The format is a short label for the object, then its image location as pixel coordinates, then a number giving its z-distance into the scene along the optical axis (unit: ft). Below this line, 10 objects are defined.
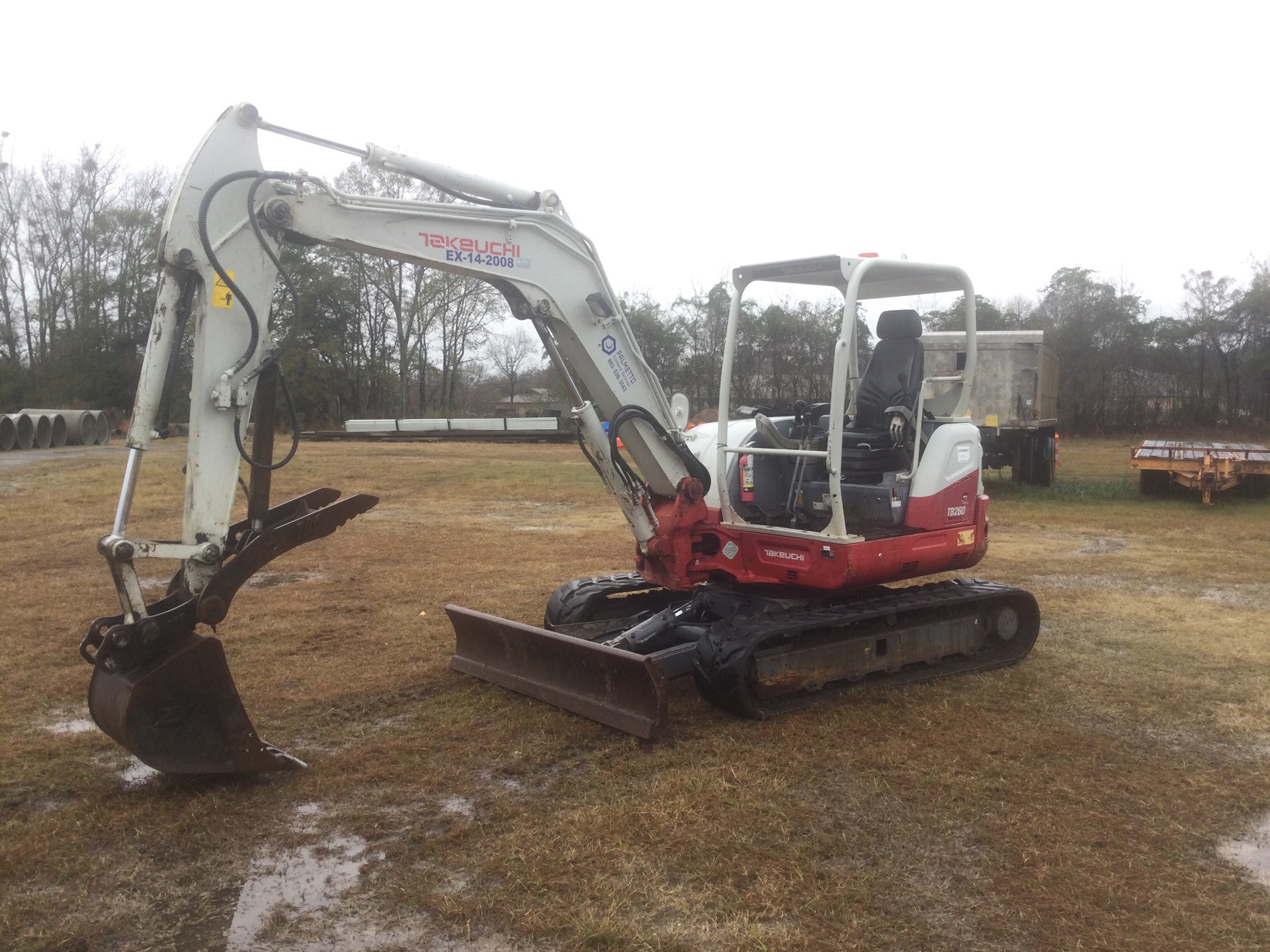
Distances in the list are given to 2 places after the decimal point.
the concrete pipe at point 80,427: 108.78
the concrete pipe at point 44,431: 102.37
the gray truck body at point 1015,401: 56.13
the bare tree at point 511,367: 171.32
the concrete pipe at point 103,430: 114.11
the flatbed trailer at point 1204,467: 50.90
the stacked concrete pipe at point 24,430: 98.32
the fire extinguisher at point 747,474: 21.52
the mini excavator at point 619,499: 14.87
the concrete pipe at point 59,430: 105.70
